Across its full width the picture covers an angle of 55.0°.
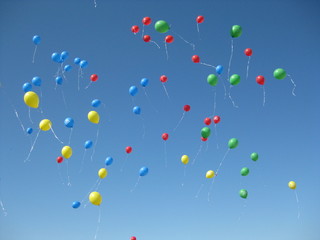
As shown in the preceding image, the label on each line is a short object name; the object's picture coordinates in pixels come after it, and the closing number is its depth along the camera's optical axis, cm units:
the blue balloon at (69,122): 840
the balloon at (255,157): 929
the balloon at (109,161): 884
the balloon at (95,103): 866
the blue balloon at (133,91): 881
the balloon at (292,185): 953
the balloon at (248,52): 834
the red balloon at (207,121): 898
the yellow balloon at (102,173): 852
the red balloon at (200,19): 841
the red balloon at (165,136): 948
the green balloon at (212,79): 819
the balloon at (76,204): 880
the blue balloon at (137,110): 901
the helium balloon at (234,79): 819
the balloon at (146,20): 837
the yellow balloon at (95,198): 761
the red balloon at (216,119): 910
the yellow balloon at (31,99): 732
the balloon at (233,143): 883
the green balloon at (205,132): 877
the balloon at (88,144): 904
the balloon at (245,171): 899
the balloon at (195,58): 874
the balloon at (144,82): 895
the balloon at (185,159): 914
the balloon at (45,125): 780
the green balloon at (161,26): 798
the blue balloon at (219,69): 830
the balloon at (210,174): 913
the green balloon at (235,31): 795
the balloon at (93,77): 916
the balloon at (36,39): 854
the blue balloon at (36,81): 818
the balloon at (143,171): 891
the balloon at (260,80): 827
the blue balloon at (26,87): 798
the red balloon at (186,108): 938
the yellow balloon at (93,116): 823
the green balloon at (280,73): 798
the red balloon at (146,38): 861
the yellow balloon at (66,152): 817
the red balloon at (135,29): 871
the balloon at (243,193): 907
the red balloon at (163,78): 914
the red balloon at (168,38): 867
